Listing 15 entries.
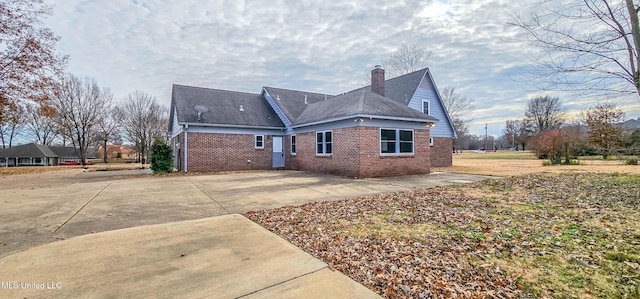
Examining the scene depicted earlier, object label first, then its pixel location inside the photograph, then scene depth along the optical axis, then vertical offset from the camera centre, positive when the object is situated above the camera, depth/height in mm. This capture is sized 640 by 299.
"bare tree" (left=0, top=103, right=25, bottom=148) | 15975 +2722
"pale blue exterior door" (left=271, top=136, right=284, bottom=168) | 18922 -84
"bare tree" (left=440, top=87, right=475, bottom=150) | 33875 +6134
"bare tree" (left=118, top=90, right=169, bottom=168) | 38188 +5063
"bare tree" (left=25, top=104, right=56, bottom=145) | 42241 +4096
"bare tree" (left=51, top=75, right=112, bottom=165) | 32688 +5946
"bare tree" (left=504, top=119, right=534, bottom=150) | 52247 +4498
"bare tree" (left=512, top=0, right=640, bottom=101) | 4906 +2021
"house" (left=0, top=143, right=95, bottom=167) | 49500 -327
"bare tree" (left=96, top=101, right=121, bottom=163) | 37188 +4095
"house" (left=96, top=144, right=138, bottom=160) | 67050 +267
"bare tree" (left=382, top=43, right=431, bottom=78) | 30422 +10771
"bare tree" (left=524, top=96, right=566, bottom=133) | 47344 +6750
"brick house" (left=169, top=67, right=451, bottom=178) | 12859 +1126
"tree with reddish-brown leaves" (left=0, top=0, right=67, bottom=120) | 14648 +5919
